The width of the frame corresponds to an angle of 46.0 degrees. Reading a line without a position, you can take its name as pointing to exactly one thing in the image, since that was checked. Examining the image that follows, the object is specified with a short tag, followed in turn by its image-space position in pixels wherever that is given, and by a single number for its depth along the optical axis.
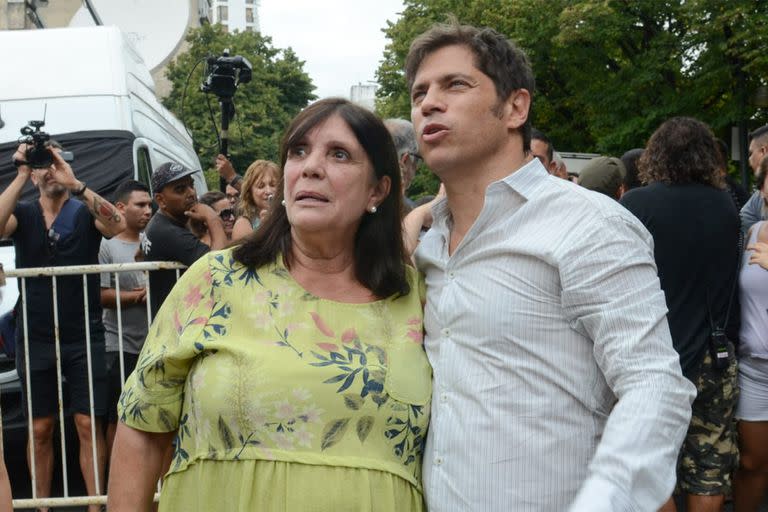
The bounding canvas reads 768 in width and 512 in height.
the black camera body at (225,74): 8.30
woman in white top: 4.41
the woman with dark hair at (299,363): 2.23
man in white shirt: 1.82
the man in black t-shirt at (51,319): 5.24
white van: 7.50
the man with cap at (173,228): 5.00
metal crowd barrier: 4.89
